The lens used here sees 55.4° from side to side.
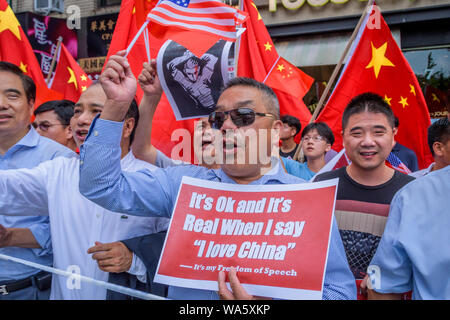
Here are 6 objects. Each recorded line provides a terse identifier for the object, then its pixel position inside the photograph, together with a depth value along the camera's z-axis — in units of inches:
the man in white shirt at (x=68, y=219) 76.4
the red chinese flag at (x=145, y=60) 138.8
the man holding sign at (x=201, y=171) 61.1
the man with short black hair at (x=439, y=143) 114.8
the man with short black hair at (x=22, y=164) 83.4
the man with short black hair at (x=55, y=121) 153.8
